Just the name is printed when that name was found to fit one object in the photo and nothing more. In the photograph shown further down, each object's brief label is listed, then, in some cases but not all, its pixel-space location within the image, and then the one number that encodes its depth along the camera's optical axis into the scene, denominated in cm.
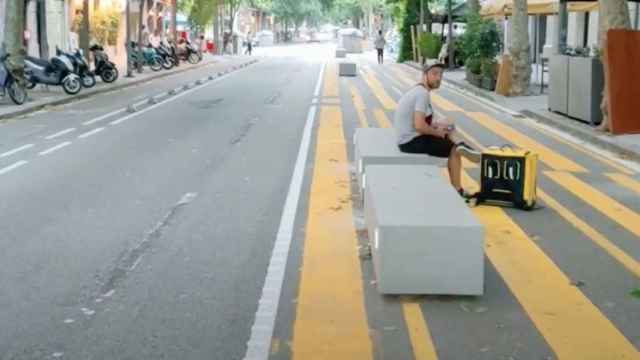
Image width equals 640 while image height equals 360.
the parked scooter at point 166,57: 4369
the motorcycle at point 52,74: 2603
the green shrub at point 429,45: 4381
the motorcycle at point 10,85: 2270
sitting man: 1023
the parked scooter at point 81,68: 2748
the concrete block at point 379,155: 1009
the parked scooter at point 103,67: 3167
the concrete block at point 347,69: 3766
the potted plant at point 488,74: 2827
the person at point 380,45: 5431
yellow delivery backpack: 966
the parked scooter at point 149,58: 4178
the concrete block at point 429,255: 654
